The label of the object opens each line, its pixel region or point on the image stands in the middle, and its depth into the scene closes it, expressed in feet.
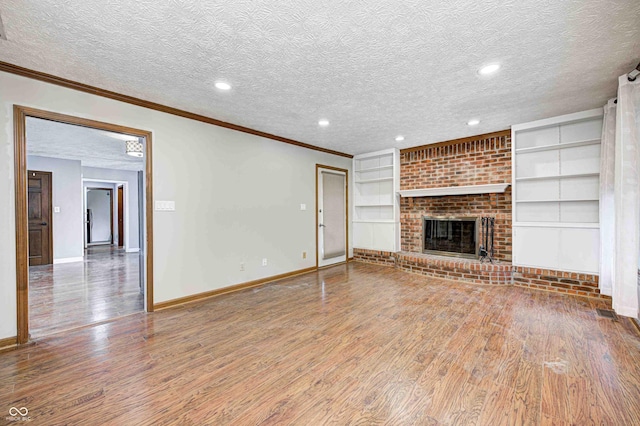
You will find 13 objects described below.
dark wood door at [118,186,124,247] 30.71
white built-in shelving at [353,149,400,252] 18.90
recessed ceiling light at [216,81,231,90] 9.13
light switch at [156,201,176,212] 11.07
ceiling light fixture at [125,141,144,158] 14.84
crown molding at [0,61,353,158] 8.15
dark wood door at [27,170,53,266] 19.94
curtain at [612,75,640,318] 8.55
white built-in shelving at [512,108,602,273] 12.44
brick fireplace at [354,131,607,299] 13.75
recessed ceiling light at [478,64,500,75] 8.11
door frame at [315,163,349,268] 19.92
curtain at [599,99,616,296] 10.70
